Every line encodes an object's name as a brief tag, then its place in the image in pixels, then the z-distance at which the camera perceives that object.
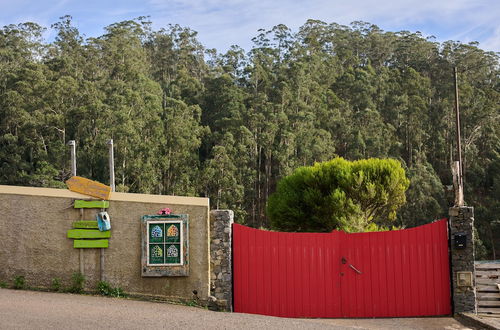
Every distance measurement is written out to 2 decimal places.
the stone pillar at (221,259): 12.73
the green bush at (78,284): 12.71
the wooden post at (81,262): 12.78
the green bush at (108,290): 12.66
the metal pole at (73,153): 21.79
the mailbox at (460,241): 12.70
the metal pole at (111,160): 22.08
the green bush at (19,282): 12.75
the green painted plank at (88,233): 12.70
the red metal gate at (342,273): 12.91
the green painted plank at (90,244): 12.70
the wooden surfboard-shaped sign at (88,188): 12.74
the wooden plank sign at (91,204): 12.70
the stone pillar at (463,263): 12.68
